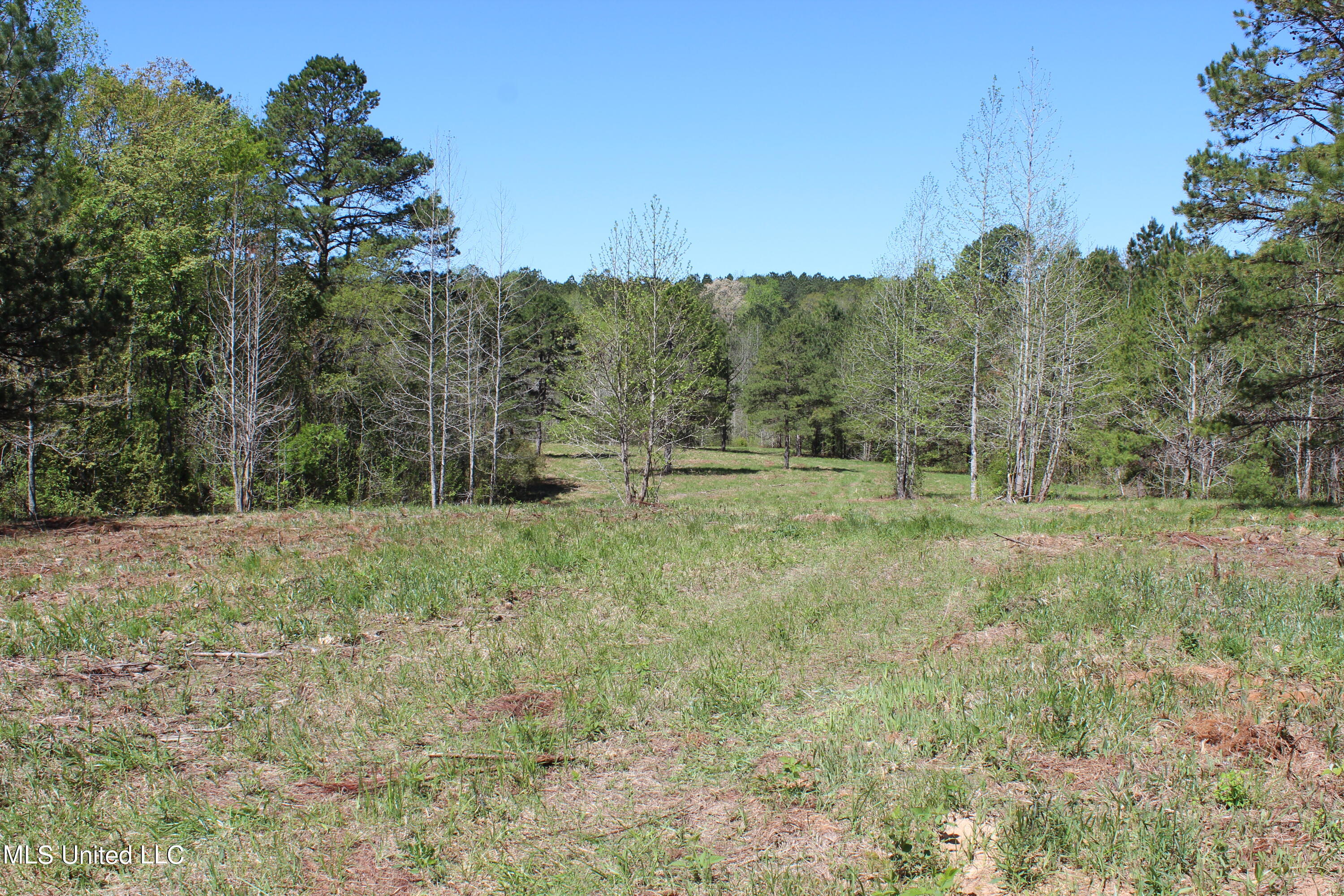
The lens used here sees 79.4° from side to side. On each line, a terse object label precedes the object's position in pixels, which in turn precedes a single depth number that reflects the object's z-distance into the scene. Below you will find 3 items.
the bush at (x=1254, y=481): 28.58
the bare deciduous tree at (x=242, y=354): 24.50
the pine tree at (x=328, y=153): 36.16
